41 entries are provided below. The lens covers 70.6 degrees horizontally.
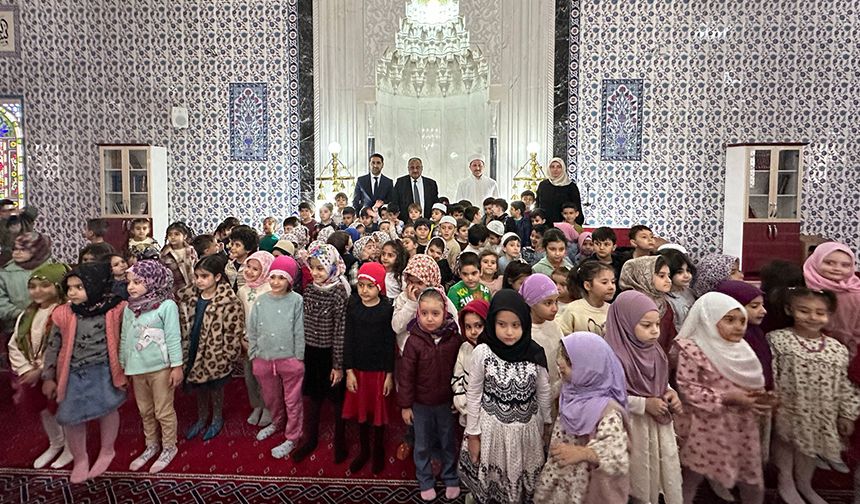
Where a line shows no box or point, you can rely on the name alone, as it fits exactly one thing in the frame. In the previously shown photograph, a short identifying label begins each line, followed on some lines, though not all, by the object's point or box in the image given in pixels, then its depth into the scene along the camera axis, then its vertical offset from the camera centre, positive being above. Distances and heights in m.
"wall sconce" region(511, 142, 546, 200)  9.27 +0.60
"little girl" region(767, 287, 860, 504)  2.82 -0.86
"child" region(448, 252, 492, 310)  3.75 -0.47
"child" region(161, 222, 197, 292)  4.65 -0.35
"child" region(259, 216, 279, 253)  5.83 -0.28
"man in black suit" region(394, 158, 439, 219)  7.89 +0.27
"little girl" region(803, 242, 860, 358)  3.29 -0.40
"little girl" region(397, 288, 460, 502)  2.98 -0.82
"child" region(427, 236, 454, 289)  4.62 -0.34
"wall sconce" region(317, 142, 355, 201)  9.39 +0.61
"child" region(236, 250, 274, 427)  3.86 -0.50
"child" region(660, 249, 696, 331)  3.56 -0.44
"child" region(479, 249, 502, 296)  4.00 -0.39
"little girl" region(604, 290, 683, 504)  2.62 -0.85
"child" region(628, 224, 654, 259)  4.45 -0.21
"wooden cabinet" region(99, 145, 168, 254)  9.13 +0.38
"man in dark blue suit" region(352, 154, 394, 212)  8.10 +0.30
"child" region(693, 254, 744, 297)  3.96 -0.40
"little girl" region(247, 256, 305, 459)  3.53 -0.76
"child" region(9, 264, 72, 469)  3.34 -0.78
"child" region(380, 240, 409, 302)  4.15 -0.36
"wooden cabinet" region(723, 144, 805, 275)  8.64 +0.12
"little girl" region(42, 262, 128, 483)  3.23 -0.80
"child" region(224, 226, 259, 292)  4.54 -0.29
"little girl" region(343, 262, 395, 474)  3.31 -0.80
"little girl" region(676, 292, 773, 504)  2.72 -0.85
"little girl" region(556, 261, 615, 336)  3.26 -0.51
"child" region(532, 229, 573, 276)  4.24 -0.28
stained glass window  9.62 +0.92
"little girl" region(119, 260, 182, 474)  3.31 -0.76
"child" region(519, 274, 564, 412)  3.02 -0.50
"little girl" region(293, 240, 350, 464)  3.51 -0.71
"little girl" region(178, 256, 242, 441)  3.68 -0.73
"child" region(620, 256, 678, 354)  3.37 -0.41
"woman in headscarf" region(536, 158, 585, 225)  6.59 +0.21
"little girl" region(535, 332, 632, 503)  2.41 -0.87
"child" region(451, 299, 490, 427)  2.90 -0.62
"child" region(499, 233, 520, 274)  4.66 -0.30
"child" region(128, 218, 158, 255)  5.58 -0.25
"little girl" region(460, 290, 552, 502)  2.64 -0.86
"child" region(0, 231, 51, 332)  4.16 -0.44
